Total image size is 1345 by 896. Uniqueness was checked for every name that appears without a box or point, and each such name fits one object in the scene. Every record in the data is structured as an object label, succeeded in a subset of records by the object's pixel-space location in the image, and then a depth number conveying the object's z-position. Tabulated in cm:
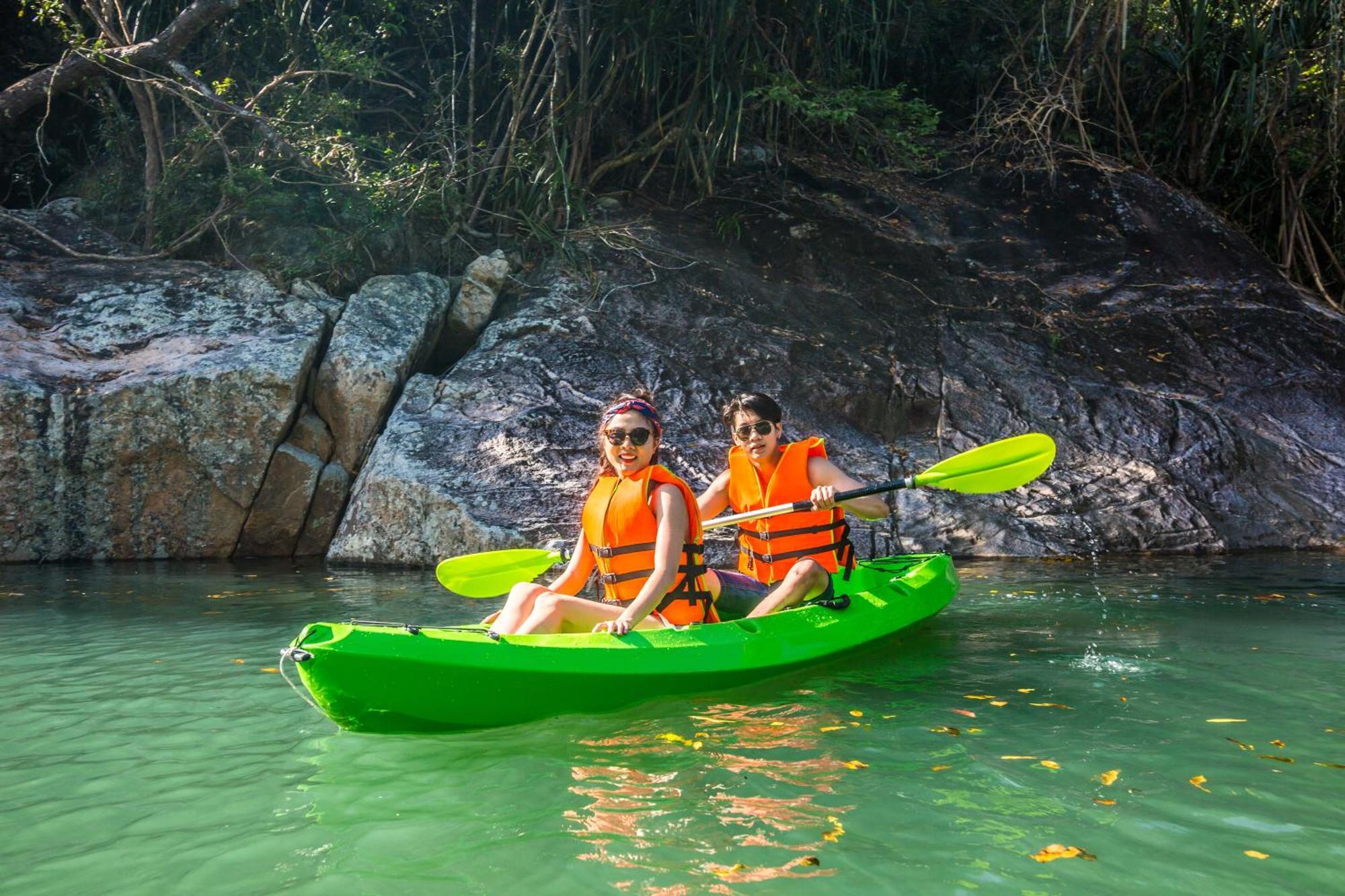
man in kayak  409
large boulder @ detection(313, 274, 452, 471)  682
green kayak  283
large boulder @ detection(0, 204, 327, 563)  622
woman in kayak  335
